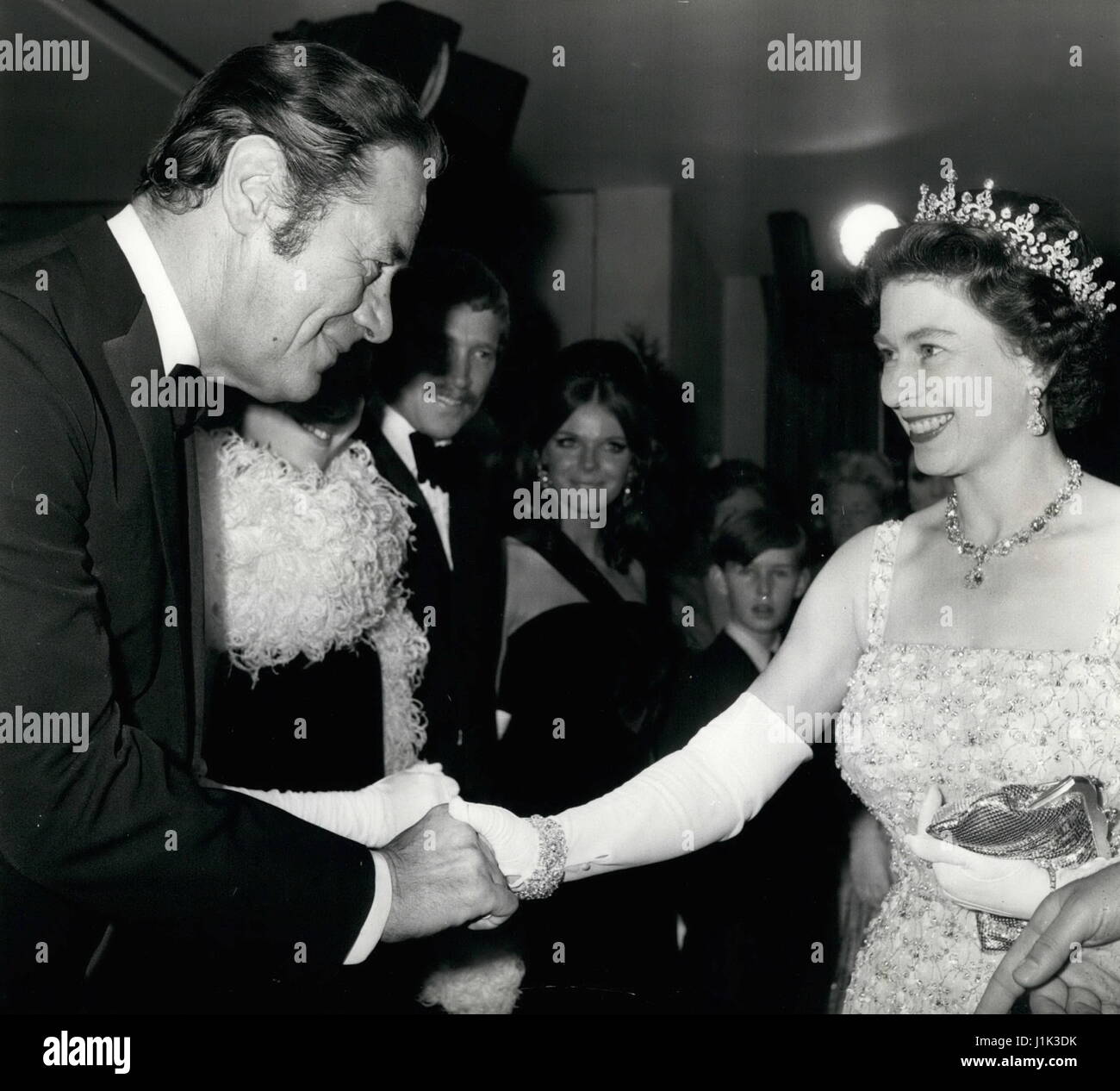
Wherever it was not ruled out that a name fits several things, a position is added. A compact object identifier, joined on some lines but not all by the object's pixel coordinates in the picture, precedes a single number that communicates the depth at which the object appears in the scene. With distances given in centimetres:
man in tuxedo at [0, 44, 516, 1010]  129
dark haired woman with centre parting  240
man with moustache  237
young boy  268
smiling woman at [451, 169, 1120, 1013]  160
